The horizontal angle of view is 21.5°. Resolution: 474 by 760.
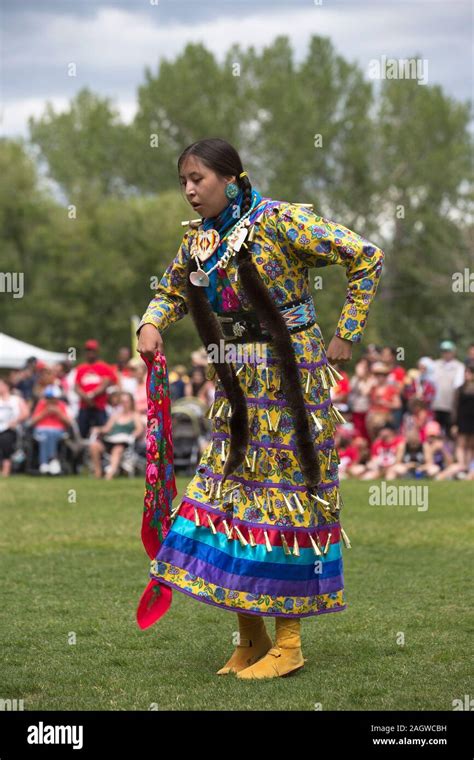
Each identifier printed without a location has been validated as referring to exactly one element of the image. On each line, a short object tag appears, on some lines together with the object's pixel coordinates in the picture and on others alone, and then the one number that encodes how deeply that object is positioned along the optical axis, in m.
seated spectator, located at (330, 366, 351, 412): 19.33
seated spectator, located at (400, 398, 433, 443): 18.11
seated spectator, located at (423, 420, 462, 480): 17.86
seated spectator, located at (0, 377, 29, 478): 19.66
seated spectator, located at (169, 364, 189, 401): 21.17
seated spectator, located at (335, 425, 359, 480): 18.44
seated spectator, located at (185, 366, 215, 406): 20.55
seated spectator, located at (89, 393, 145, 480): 18.70
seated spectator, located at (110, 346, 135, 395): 20.55
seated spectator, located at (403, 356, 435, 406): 19.31
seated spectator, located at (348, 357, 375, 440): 19.04
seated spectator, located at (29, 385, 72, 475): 19.27
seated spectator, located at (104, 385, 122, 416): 19.14
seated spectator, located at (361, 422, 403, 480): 18.05
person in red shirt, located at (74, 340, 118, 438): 19.95
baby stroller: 18.83
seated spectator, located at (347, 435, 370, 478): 18.27
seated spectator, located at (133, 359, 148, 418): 19.30
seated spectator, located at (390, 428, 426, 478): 18.03
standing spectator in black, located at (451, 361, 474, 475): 17.67
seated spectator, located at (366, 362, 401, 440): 18.58
